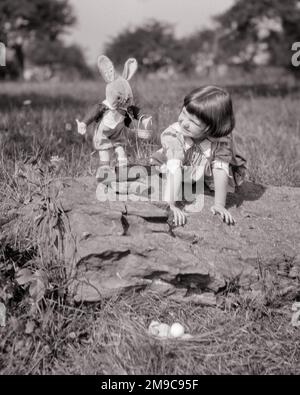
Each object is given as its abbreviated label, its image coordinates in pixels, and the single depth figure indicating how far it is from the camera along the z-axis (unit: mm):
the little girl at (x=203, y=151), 2830
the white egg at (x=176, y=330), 2430
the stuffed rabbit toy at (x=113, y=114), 3154
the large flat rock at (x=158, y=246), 2578
